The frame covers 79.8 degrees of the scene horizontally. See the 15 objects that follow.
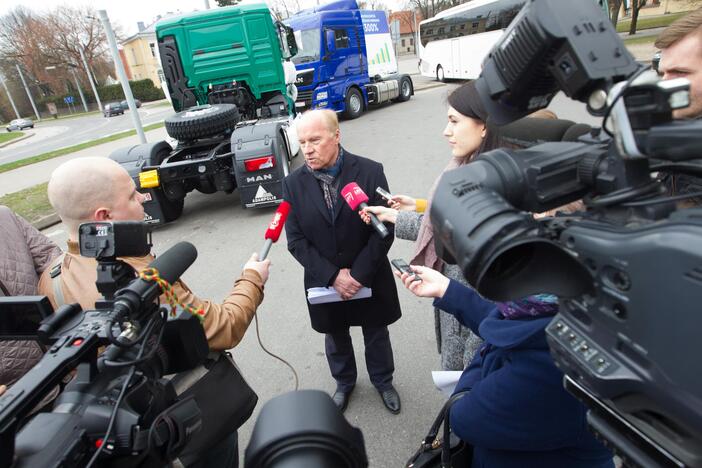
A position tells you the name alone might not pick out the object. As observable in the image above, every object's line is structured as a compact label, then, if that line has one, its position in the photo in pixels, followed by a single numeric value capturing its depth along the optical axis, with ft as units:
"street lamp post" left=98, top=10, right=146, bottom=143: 24.44
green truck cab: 19.62
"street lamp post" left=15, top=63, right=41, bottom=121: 141.38
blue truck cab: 41.16
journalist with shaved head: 4.94
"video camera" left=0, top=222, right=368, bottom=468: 2.38
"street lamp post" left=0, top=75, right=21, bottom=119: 138.82
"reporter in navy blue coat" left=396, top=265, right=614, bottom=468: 3.92
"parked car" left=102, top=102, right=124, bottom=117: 116.37
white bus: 51.50
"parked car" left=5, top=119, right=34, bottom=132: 116.37
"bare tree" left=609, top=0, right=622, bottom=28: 86.43
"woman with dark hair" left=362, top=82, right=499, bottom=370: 6.60
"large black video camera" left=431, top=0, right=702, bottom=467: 1.85
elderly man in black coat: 8.35
